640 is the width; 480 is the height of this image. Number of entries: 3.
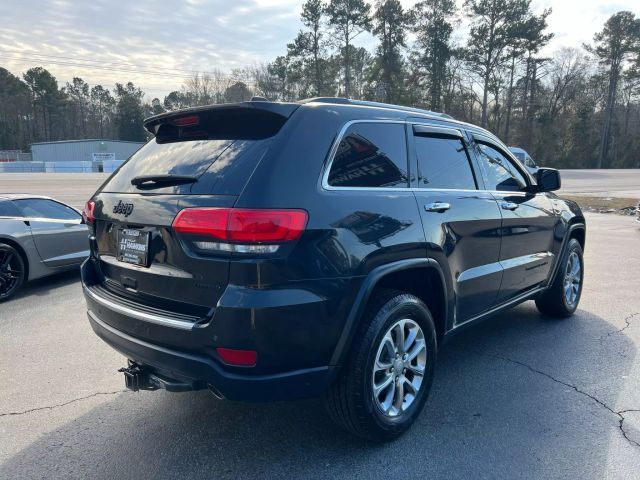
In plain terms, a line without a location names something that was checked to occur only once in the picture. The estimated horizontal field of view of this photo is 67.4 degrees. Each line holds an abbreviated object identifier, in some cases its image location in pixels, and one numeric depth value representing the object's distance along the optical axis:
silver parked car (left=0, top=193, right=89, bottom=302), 6.05
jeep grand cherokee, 2.26
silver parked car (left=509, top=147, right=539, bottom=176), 27.77
